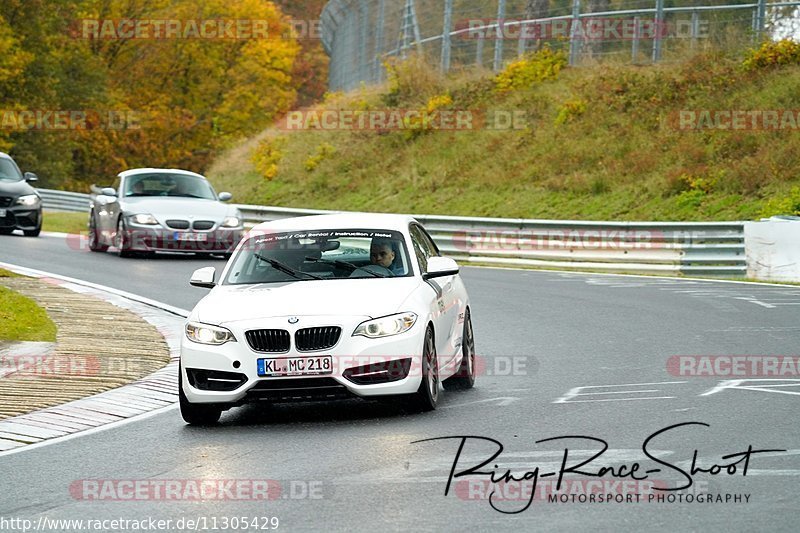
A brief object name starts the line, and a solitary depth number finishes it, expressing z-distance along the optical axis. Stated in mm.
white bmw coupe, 19984
